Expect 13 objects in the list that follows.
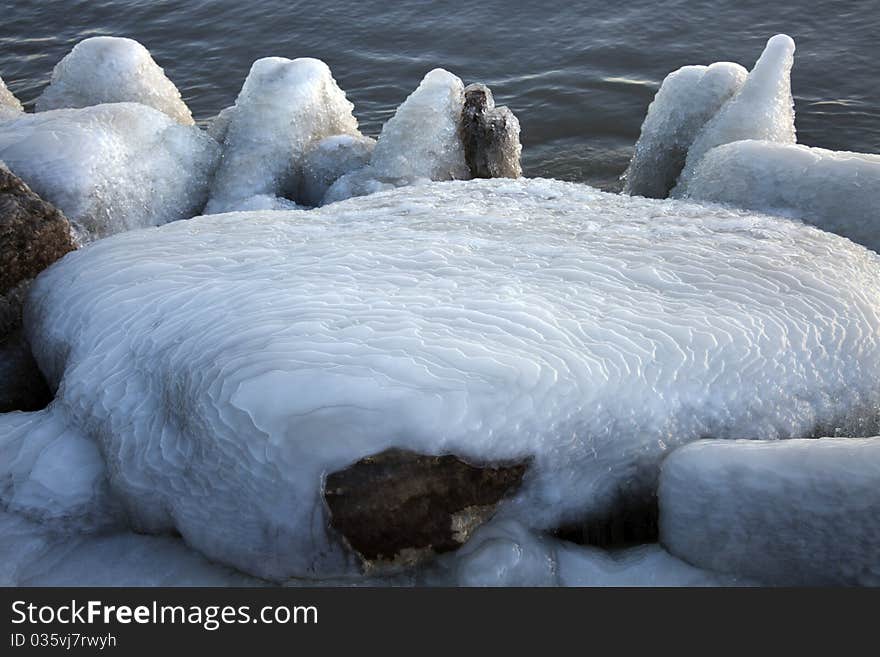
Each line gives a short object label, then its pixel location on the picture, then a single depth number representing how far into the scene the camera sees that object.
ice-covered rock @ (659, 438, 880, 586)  3.02
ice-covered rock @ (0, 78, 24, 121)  6.80
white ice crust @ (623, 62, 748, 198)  6.92
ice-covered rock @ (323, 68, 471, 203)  6.73
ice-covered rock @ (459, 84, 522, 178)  6.85
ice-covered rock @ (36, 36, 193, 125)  7.30
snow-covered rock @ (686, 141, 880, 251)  5.11
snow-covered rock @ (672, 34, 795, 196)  6.36
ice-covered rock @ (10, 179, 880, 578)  3.20
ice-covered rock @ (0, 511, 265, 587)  3.31
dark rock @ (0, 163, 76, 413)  4.69
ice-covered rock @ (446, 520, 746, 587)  3.15
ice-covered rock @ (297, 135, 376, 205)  6.99
